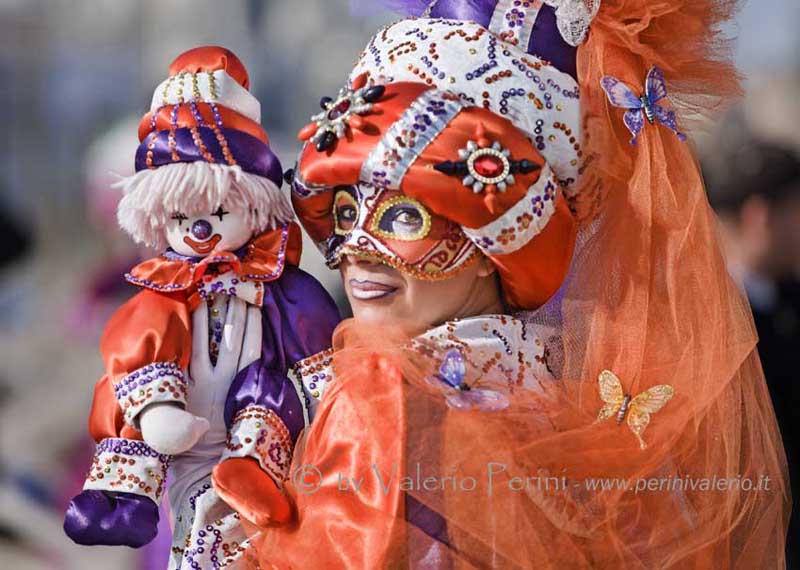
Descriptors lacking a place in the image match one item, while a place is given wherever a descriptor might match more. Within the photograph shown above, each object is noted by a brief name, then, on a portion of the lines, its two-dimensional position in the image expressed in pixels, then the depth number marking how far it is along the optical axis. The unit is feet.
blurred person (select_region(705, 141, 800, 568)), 22.27
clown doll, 20.73
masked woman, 20.52
